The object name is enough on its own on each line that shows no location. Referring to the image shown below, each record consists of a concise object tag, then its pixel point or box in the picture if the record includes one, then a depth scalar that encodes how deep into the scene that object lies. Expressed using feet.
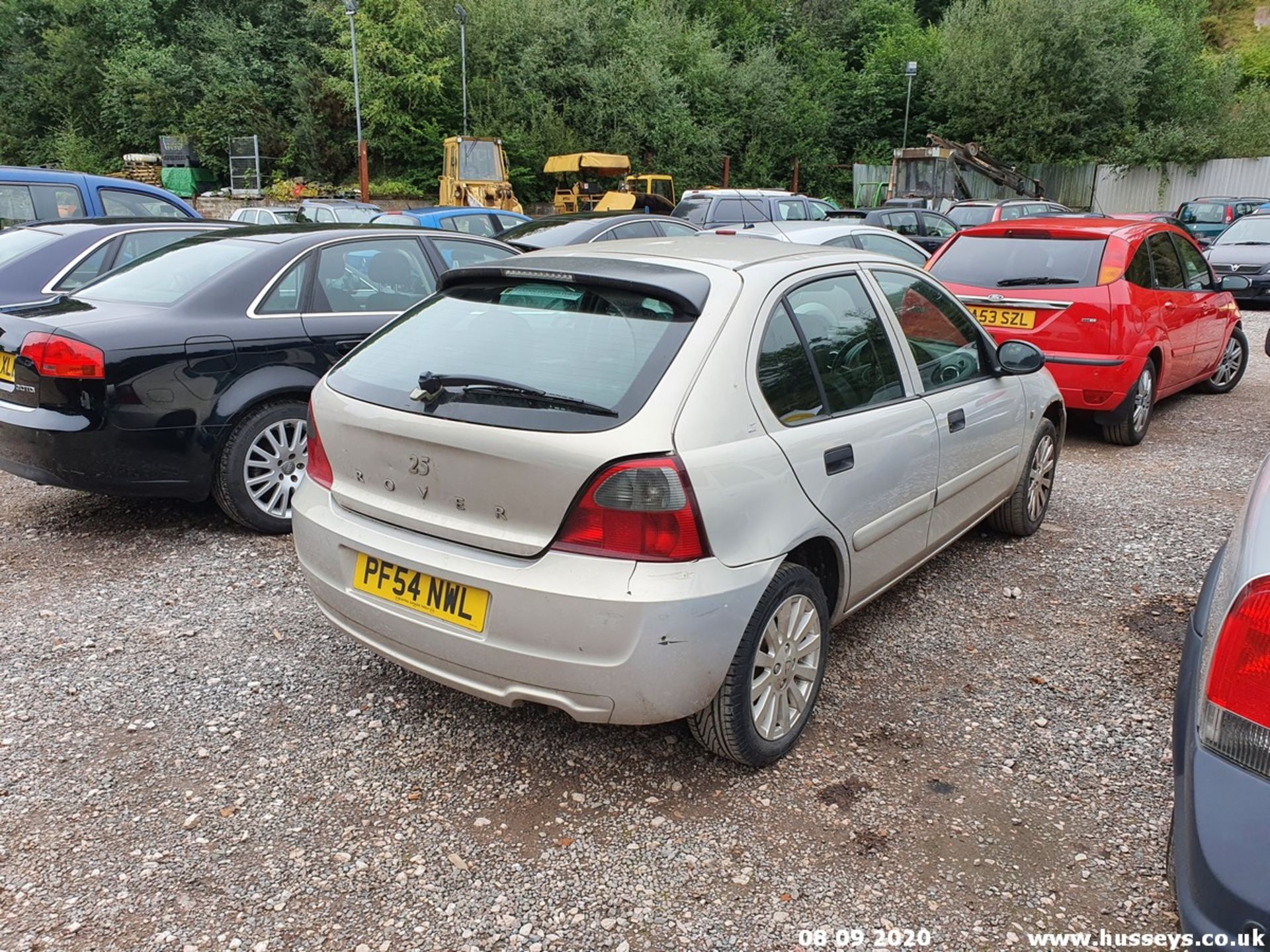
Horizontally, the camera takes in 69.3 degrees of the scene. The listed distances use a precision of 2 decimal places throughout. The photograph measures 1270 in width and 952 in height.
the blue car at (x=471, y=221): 45.11
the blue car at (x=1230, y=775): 5.13
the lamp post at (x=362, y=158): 87.92
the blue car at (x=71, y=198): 30.42
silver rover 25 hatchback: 8.27
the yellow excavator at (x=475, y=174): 77.10
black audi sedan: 14.21
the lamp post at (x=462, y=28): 98.22
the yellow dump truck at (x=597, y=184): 82.02
